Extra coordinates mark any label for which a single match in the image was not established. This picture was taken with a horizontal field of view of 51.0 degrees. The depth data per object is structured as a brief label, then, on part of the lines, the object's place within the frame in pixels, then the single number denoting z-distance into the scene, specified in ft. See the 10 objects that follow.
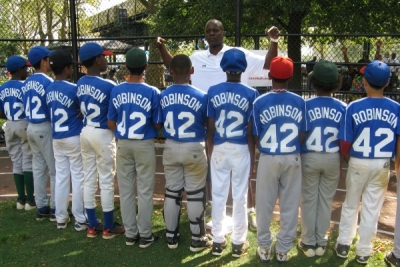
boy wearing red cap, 11.98
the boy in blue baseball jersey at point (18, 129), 16.90
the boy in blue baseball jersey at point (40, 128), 15.69
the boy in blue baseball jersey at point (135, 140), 13.28
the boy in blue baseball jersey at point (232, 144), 12.60
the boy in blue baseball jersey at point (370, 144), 11.97
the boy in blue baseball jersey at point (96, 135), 14.05
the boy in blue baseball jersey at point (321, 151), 12.37
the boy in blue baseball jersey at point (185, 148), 12.96
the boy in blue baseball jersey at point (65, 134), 14.83
